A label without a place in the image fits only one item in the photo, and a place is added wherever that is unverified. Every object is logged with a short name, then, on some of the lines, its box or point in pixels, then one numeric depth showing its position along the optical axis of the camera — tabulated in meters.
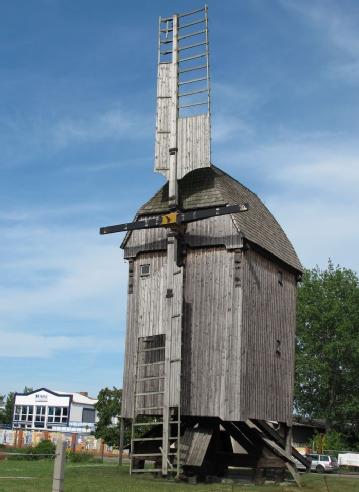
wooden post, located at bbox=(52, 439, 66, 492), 8.41
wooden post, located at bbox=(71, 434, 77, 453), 52.61
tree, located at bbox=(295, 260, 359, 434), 55.72
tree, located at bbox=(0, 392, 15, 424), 94.47
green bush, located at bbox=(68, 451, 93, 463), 35.08
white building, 81.19
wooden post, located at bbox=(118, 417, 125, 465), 23.70
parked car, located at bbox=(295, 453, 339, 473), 43.44
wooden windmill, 22.62
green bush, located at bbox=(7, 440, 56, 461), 37.15
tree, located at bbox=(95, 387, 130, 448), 48.38
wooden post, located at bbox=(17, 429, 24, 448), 58.25
